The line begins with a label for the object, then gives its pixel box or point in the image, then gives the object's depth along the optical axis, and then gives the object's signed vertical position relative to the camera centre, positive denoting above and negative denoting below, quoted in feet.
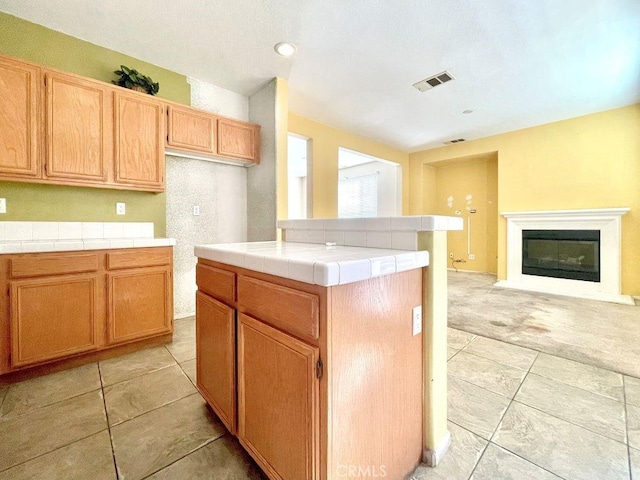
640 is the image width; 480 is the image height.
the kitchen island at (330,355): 2.66 -1.39
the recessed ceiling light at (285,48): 7.95 +5.65
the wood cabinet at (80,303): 5.80 -1.56
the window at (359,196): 22.48 +3.66
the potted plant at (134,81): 7.76 +4.58
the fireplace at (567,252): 12.67 -0.80
